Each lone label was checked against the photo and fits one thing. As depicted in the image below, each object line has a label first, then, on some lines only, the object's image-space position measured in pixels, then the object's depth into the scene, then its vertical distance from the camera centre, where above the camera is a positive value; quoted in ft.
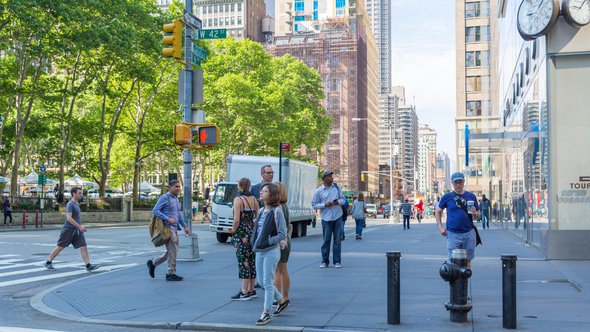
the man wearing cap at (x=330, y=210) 43.70 -1.56
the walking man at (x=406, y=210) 115.65 -4.11
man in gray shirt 44.83 -3.13
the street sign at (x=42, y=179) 129.29 +1.10
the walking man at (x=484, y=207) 112.16 -3.42
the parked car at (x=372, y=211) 254.51 -9.49
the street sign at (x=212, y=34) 49.70 +11.32
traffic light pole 49.55 +2.05
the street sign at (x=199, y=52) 51.62 +10.36
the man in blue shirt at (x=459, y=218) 30.60 -1.43
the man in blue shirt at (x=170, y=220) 38.09 -1.97
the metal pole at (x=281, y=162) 75.57 +2.82
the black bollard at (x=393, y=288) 25.04 -3.84
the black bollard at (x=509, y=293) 24.14 -3.84
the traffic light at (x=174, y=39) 46.09 +10.06
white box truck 76.28 -0.29
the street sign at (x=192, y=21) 49.85 +12.44
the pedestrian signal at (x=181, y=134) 46.16 +3.54
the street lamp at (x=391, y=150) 219.32 +11.87
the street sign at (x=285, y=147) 74.59 +4.38
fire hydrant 24.67 -3.67
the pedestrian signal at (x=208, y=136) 47.65 +3.52
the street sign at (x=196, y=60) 51.74 +9.69
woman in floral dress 30.81 -2.33
